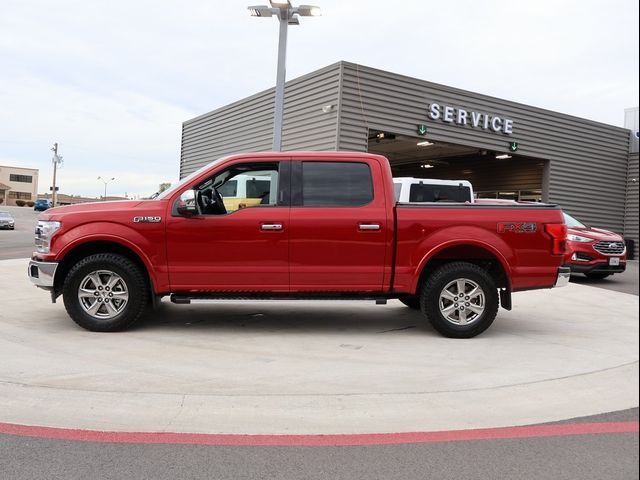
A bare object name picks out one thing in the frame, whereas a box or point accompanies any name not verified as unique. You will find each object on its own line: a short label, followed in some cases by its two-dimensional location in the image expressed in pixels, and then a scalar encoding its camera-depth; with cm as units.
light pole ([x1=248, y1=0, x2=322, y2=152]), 1042
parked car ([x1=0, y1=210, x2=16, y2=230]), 3212
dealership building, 1636
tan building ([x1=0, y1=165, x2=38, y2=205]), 10542
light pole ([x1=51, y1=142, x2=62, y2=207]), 6606
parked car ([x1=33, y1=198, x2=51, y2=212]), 5794
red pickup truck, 588
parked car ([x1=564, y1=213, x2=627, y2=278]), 1155
